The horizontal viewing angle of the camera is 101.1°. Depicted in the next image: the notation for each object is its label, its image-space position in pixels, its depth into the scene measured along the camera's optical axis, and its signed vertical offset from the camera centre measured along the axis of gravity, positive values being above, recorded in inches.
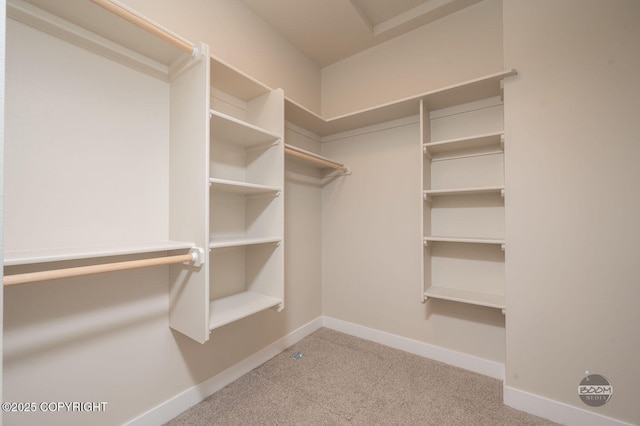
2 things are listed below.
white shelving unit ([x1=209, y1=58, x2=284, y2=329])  70.0 +5.0
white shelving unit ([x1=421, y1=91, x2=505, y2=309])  77.0 +3.5
